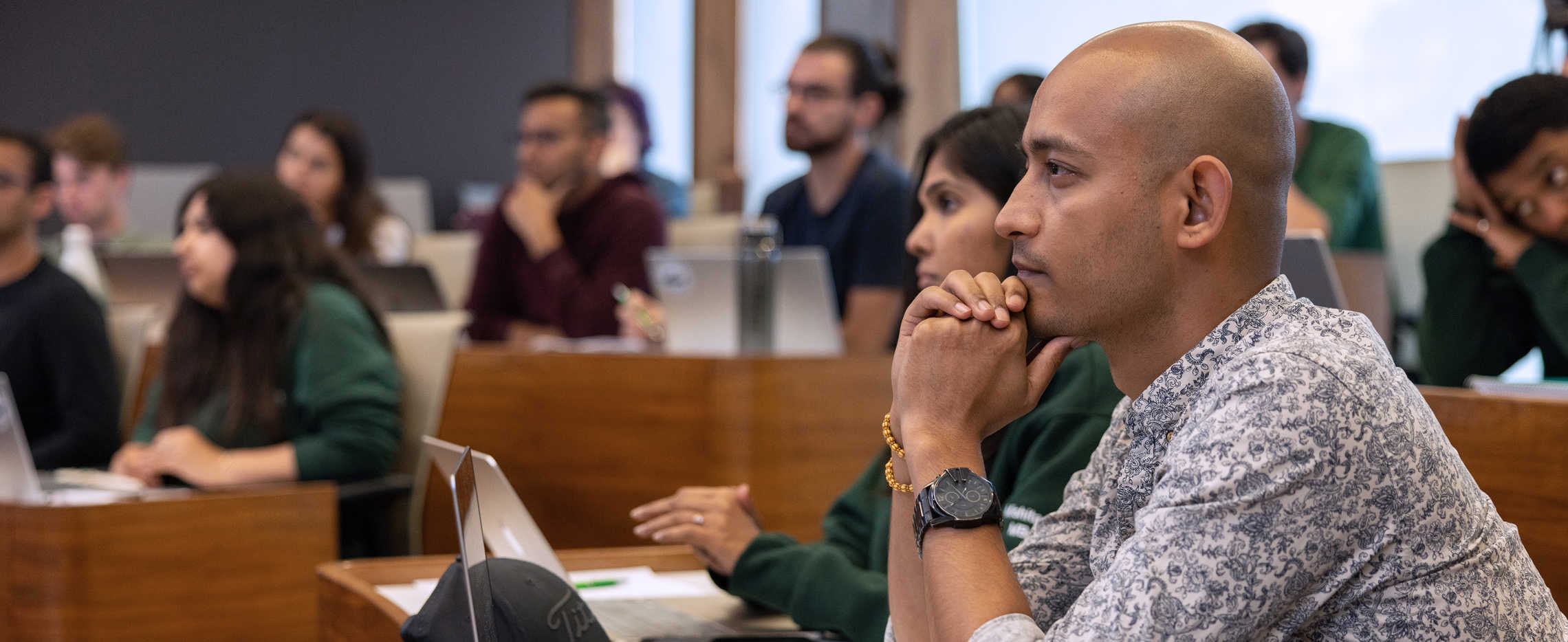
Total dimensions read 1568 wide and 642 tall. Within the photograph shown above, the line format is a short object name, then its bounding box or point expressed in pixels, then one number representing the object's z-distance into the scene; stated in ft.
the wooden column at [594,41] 26.18
